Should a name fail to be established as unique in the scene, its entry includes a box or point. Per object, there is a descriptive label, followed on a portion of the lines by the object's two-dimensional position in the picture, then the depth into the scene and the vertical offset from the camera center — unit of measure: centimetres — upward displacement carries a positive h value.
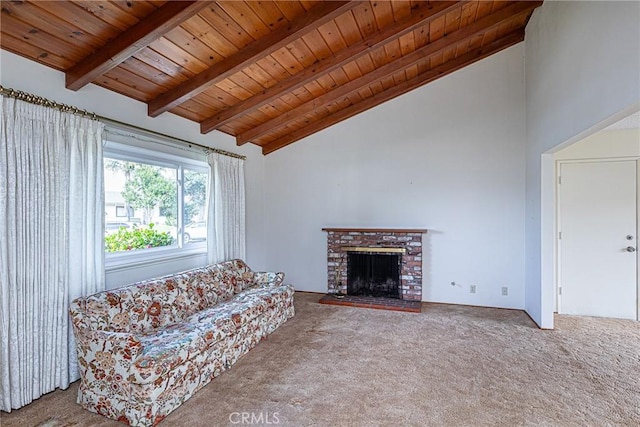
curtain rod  206 +82
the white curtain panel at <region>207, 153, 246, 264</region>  403 +5
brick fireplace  454 -58
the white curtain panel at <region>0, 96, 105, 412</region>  206 -17
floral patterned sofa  197 -94
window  302 +12
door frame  397 -34
